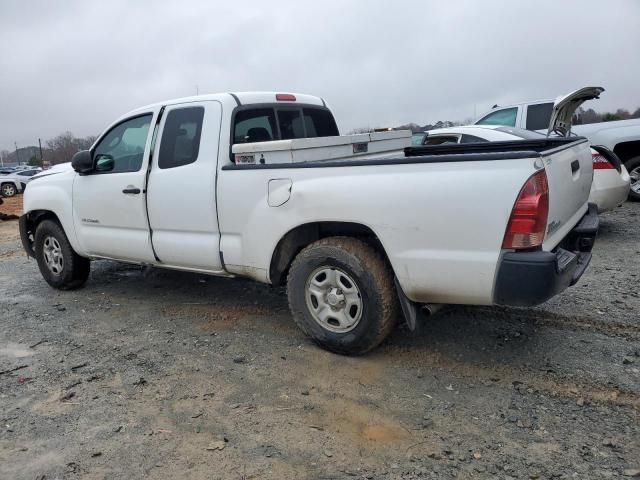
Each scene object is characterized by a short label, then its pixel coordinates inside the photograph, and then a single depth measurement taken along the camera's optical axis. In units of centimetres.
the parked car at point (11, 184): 2553
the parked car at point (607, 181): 688
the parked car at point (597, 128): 934
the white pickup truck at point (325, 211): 311
